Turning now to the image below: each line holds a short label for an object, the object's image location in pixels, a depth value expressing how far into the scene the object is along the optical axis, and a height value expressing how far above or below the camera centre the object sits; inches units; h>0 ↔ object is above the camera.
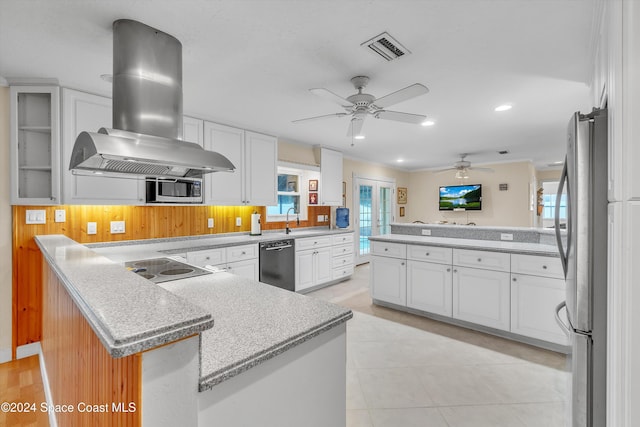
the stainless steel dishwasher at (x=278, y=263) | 154.5 -27.0
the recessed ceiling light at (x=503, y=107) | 129.2 +45.4
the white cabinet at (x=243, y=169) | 146.6 +23.8
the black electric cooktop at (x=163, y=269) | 71.2 -14.8
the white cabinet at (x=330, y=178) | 210.2 +24.7
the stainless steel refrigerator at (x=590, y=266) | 49.3 -9.0
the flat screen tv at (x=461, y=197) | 297.7 +14.9
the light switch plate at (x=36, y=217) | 108.0 -1.6
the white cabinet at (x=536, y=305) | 106.0 -34.0
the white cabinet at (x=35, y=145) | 102.7 +23.6
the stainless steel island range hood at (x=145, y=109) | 67.2 +25.3
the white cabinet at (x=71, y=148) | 105.4 +21.3
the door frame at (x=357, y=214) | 260.2 -1.6
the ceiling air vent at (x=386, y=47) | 77.4 +44.1
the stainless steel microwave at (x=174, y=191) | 123.0 +9.0
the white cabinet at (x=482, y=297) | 117.4 -34.1
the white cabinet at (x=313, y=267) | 174.6 -33.1
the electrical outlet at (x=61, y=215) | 113.4 -1.0
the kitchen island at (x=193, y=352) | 25.8 -16.1
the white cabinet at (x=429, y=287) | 132.1 -33.7
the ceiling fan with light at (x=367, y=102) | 85.6 +34.1
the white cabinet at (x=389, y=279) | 146.1 -33.4
